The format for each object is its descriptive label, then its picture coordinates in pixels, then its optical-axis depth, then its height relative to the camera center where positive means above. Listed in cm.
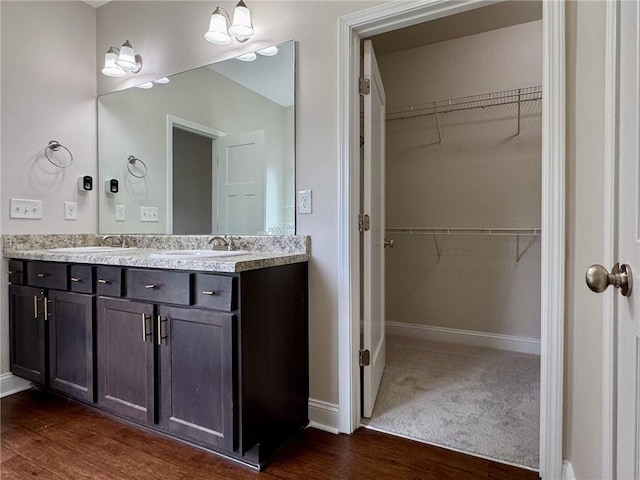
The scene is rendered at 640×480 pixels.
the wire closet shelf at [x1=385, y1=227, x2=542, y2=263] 291 +2
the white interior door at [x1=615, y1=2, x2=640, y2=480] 66 -1
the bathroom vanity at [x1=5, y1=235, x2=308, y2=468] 144 -48
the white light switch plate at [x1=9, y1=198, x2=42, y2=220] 224 +17
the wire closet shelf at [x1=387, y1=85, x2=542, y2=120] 287 +110
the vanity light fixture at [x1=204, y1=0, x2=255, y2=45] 194 +113
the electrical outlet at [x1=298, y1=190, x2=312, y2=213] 186 +17
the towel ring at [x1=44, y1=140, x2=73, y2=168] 243 +59
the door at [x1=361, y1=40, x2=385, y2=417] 190 +1
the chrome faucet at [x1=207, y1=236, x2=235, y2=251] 204 -4
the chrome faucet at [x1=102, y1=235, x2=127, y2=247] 259 -2
